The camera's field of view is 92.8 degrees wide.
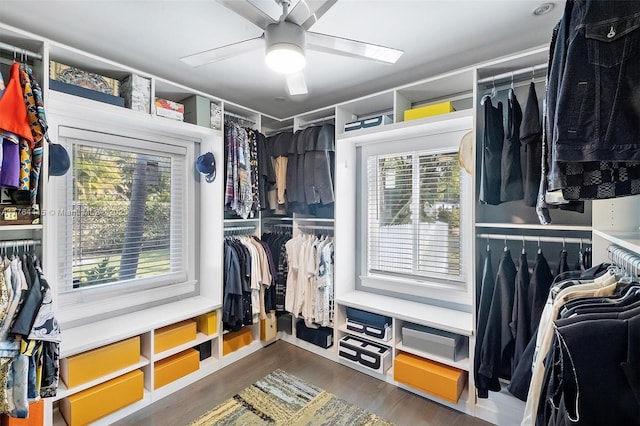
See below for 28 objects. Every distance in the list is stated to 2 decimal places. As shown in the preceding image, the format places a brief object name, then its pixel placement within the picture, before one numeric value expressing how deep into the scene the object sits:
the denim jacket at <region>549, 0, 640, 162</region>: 0.72
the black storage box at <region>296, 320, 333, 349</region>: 2.97
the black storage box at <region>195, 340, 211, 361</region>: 2.80
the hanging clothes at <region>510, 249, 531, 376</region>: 1.79
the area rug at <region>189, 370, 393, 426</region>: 2.11
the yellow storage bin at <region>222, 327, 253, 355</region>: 2.86
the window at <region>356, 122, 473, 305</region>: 2.55
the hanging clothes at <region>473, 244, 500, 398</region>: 1.94
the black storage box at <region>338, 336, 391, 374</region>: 2.56
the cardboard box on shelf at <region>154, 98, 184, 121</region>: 2.37
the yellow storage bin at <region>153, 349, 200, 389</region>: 2.35
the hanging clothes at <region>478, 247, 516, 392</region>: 1.89
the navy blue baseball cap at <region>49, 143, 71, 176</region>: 1.92
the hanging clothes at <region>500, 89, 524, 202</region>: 1.92
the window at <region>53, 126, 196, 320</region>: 2.28
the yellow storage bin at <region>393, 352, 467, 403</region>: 2.15
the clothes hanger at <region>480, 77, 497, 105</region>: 2.04
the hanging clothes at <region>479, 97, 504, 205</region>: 1.99
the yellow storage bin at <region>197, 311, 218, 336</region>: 2.71
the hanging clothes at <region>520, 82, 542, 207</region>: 1.77
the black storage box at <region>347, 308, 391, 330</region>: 2.61
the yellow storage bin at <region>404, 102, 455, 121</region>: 2.27
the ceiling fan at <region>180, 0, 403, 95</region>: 1.30
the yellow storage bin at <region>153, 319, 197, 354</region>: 2.37
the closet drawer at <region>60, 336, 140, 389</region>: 1.93
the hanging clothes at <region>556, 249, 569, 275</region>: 1.82
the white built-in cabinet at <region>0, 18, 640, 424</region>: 1.81
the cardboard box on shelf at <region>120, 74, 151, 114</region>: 2.17
